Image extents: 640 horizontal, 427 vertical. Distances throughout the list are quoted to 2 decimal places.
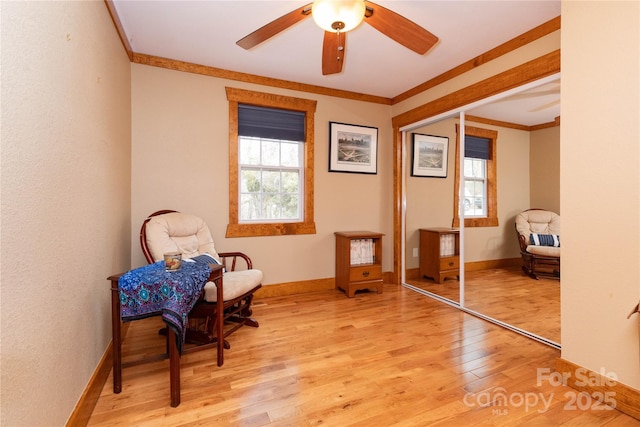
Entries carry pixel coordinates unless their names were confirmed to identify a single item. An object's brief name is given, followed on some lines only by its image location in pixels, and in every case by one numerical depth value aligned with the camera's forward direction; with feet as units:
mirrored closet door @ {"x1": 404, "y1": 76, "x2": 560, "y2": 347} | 8.33
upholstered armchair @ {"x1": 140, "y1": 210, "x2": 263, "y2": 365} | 7.13
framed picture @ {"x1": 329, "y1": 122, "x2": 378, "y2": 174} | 12.43
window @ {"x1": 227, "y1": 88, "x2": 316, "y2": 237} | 10.91
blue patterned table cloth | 5.27
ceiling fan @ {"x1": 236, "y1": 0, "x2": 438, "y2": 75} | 5.52
